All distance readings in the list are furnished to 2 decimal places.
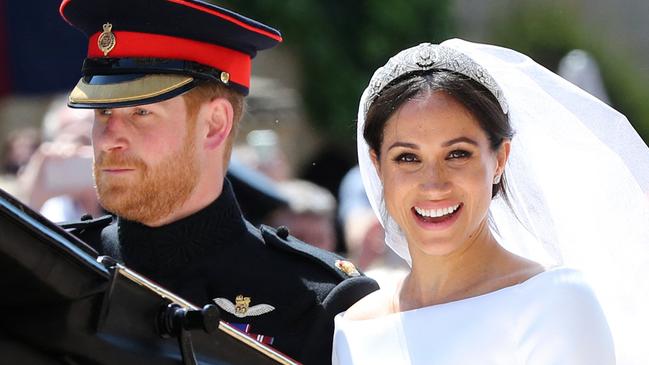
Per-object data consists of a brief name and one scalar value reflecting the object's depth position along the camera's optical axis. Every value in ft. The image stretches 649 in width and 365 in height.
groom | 20.49
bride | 17.47
